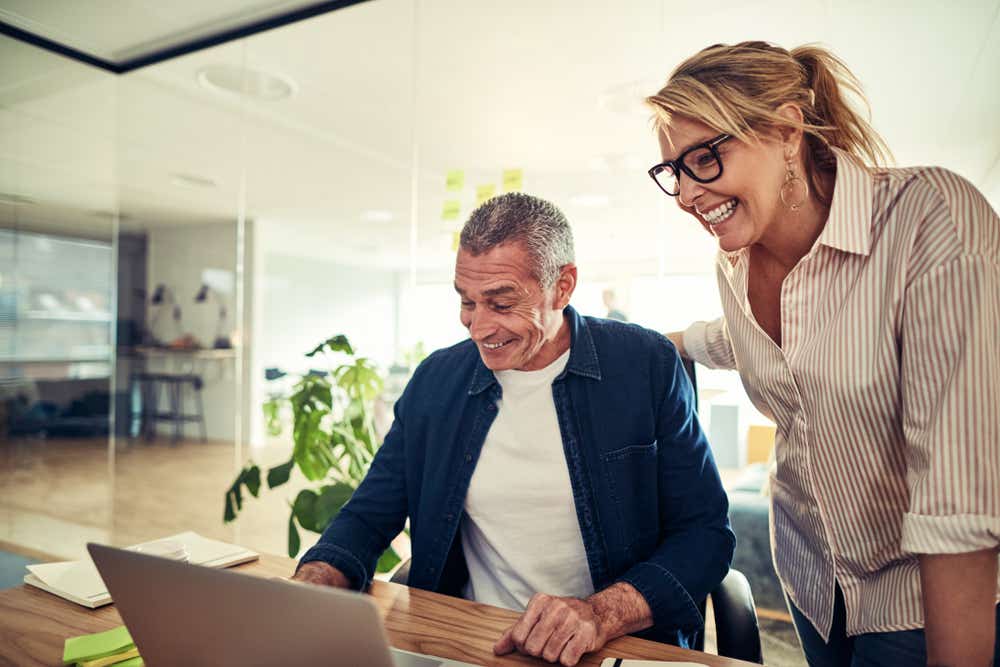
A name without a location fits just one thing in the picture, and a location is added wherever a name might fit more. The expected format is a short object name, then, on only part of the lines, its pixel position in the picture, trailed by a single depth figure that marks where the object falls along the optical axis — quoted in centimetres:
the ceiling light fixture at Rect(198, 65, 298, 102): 340
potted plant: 228
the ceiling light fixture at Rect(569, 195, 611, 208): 287
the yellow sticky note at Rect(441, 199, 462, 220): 307
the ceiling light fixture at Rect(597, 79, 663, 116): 288
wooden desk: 90
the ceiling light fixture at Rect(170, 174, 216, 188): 439
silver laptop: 60
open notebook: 112
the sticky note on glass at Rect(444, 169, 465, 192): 321
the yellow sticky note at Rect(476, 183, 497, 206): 304
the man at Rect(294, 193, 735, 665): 126
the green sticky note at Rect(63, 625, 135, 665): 90
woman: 77
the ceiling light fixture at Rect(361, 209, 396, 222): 364
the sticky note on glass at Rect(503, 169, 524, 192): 308
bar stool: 425
